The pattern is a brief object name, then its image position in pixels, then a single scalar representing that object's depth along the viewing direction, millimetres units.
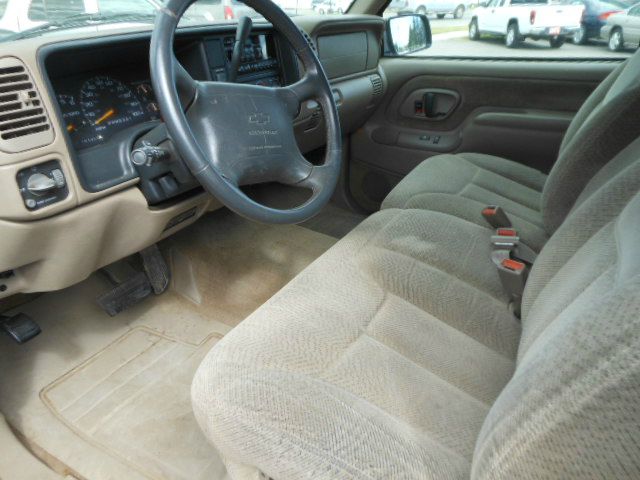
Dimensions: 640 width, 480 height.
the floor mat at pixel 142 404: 1216
